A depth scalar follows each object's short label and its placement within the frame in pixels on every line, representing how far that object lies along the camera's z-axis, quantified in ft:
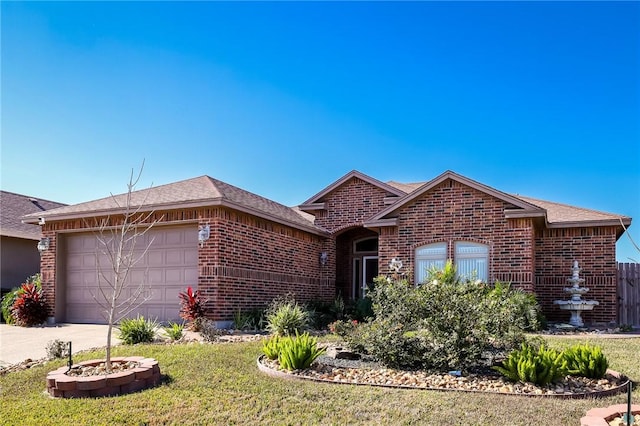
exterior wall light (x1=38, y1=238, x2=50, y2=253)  50.70
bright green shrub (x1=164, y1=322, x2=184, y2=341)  36.01
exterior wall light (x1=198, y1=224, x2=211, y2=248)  43.29
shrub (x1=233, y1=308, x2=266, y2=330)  43.01
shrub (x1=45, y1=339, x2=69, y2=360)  30.73
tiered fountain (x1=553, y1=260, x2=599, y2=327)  47.91
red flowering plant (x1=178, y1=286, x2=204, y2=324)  41.68
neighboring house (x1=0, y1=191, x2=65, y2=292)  61.57
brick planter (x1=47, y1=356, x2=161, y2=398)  21.50
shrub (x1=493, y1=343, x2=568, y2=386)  22.00
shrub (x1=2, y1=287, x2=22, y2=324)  51.22
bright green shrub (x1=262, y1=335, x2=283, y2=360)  26.78
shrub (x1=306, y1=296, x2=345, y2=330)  47.21
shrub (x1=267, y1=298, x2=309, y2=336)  38.09
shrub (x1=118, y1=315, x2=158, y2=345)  34.86
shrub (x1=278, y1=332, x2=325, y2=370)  24.85
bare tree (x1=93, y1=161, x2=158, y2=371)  46.26
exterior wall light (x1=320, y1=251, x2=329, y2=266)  62.69
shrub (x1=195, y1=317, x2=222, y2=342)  35.94
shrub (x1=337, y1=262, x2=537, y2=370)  24.88
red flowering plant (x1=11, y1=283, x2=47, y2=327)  48.65
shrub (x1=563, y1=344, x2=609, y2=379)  23.59
